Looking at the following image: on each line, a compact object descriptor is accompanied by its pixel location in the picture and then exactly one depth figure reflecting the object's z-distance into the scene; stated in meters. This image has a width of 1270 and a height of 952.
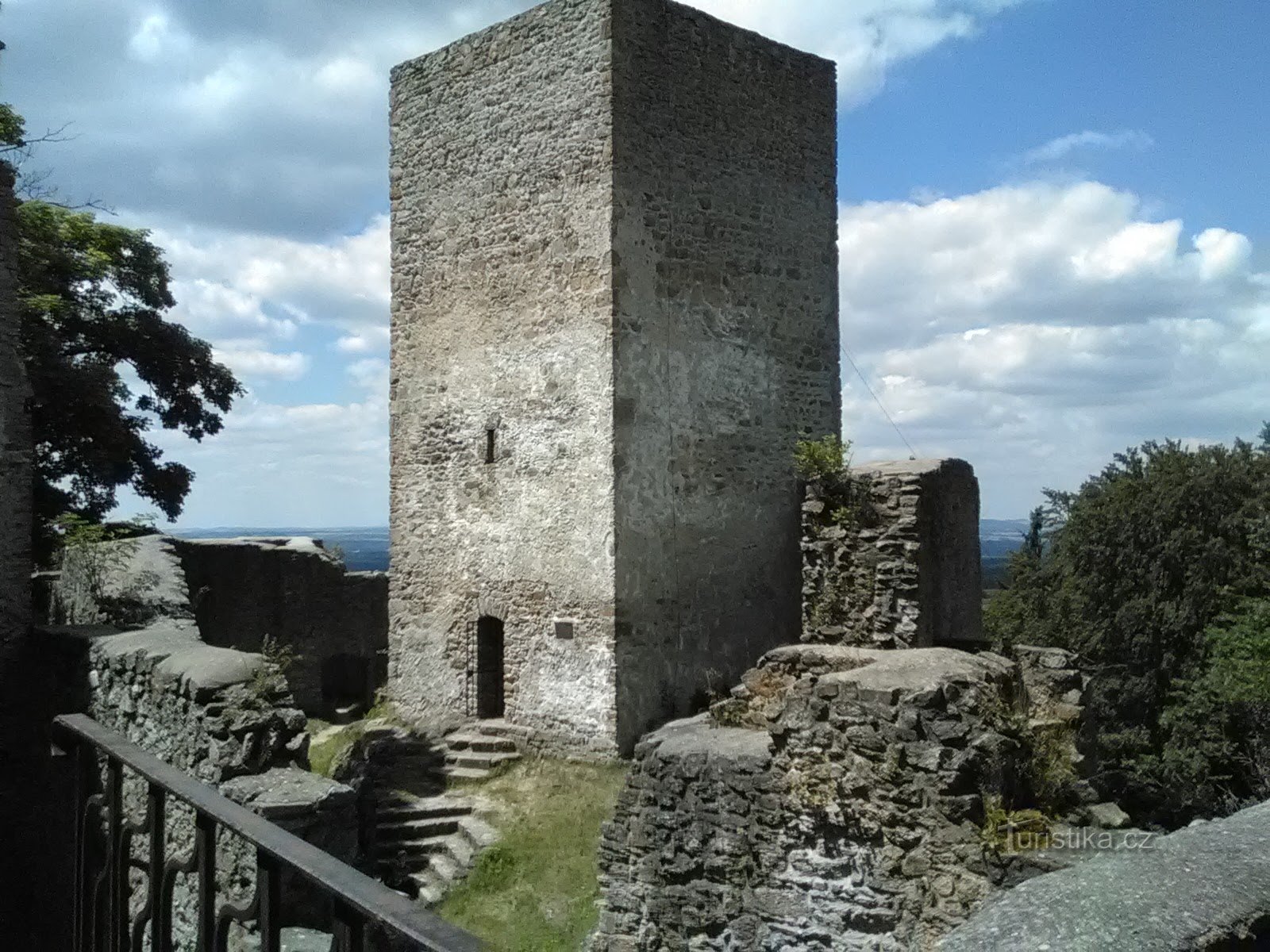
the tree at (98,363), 15.41
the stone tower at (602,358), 12.20
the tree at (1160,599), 19.92
